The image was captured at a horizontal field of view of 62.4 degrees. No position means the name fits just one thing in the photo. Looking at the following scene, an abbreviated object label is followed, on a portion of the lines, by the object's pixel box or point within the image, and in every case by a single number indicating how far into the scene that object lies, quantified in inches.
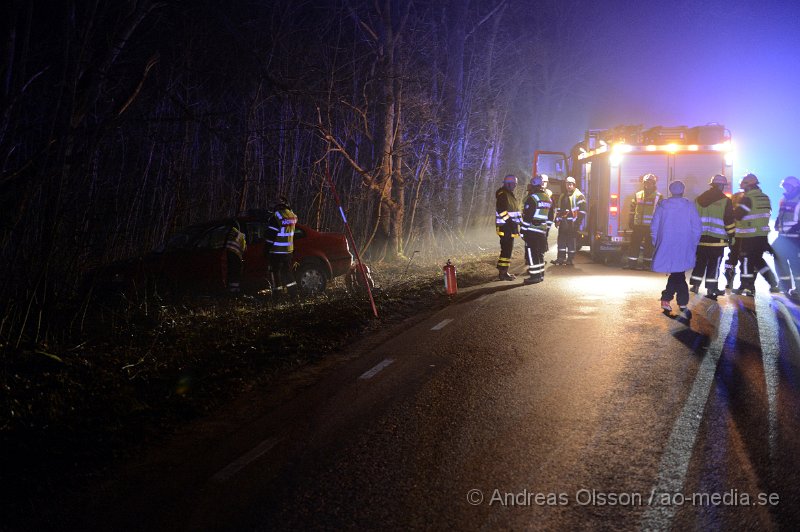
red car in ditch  421.7
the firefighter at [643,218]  569.9
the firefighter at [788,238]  448.1
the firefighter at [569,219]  622.5
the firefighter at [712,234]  400.8
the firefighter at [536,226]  515.5
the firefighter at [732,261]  458.0
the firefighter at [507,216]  522.0
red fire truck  599.5
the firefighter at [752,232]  439.2
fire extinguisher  454.3
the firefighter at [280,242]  439.8
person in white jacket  362.3
